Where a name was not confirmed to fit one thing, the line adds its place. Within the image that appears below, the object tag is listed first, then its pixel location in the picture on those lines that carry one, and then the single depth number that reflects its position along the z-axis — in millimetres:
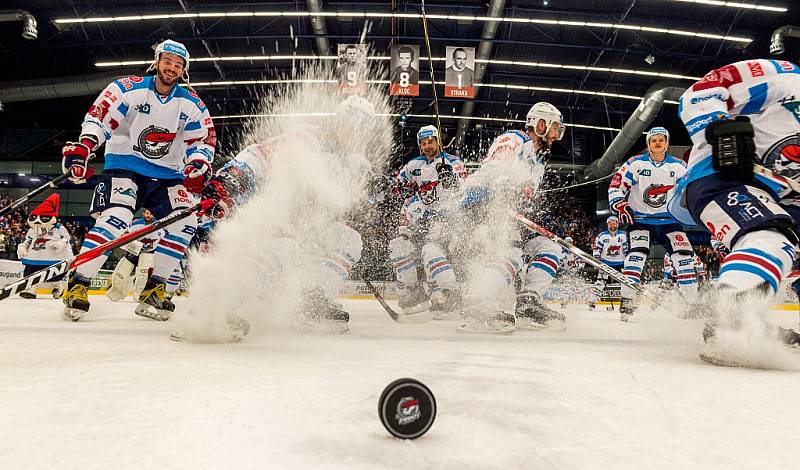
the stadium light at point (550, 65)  12258
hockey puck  798
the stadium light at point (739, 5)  9633
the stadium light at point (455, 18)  10591
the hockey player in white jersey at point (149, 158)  3018
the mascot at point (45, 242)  6301
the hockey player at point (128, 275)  5328
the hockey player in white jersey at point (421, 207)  4953
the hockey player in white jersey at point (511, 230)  3283
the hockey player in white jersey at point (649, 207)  4881
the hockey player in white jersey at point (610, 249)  7278
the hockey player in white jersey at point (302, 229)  2344
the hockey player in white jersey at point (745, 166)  1805
